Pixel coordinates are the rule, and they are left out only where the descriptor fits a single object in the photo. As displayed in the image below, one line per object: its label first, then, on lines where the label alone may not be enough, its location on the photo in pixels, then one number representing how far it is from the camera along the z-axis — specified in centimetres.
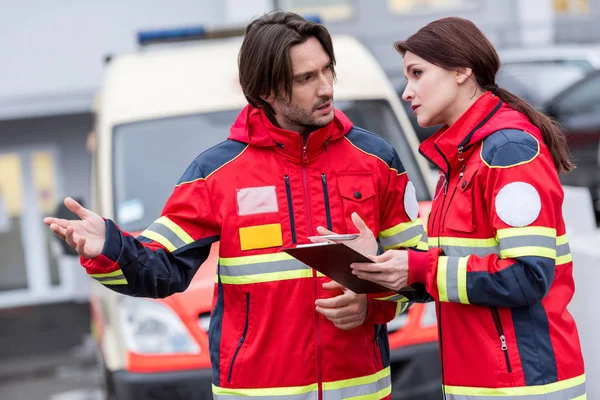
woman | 452
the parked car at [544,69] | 2033
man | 531
